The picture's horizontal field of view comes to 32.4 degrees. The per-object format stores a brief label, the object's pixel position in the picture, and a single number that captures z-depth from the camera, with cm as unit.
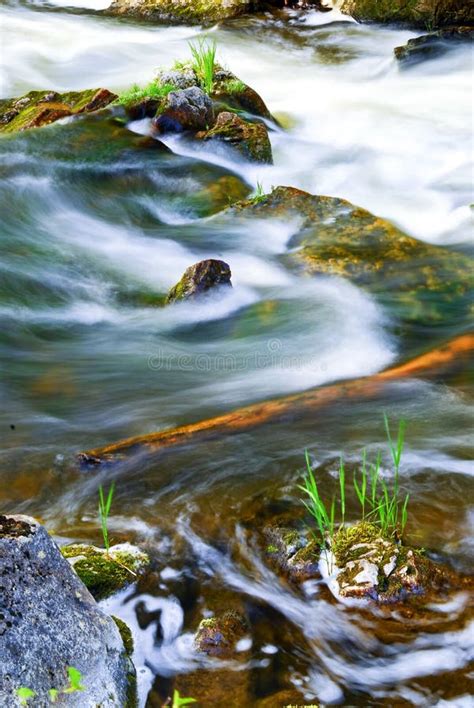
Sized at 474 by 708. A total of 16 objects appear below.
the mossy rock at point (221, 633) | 293
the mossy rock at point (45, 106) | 977
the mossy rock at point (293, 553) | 338
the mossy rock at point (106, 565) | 313
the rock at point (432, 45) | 1390
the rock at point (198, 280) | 645
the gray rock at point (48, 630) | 227
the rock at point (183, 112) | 967
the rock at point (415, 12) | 1470
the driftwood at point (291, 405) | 432
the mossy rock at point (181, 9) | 1647
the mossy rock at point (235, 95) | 1044
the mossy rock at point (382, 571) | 321
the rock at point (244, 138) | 943
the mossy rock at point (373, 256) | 660
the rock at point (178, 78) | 1023
